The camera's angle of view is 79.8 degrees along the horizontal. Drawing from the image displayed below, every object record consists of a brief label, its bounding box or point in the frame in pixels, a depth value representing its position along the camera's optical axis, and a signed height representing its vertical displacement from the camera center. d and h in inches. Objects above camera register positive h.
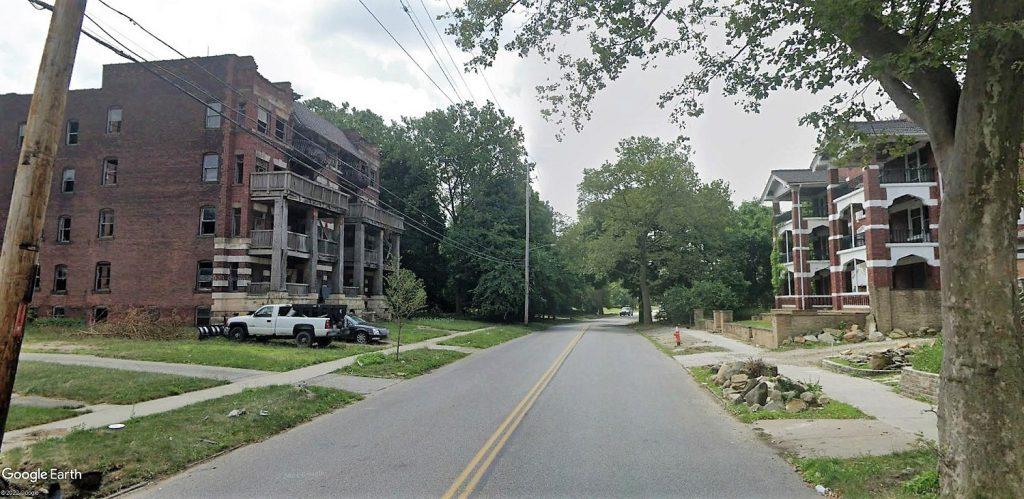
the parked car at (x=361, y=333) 1045.2 -61.3
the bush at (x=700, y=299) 1759.4 -2.5
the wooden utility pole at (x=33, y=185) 225.6 +42.6
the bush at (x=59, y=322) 1202.6 -51.5
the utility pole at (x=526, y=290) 1887.7 +22.3
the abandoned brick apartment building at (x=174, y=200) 1256.2 +205.2
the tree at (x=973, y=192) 203.3 +37.1
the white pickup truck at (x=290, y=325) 918.4 -43.4
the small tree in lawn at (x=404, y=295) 792.3 +3.1
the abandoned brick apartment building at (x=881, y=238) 987.9 +118.8
